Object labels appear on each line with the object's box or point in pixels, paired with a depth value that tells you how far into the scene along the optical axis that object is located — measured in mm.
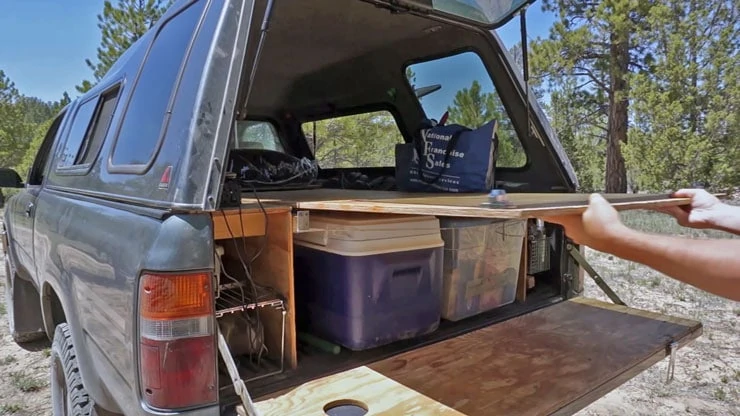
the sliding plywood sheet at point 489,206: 1176
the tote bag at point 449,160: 2785
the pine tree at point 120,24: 13688
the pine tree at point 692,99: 11484
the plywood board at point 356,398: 1490
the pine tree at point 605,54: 12438
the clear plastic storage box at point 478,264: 2207
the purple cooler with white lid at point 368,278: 1820
